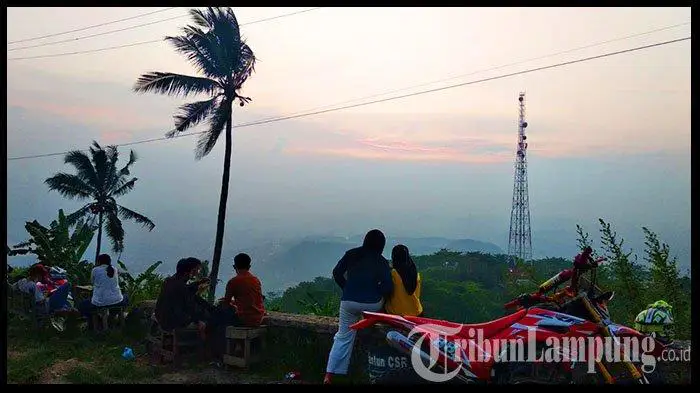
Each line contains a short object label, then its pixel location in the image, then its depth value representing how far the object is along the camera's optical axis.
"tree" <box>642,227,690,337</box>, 6.25
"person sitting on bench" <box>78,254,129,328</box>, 7.82
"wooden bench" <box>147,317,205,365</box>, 6.55
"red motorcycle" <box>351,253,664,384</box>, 4.48
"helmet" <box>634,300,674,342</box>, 4.88
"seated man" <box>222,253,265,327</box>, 6.45
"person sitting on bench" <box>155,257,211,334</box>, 6.48
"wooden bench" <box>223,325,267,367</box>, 6.25
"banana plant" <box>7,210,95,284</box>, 10.62
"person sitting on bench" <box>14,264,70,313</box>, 8.16
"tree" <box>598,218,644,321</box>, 6.63
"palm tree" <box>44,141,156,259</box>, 27.30
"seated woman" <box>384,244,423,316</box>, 5.62
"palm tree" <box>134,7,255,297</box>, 17.70
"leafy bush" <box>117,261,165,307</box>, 10.27
